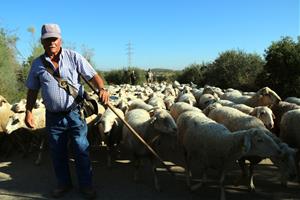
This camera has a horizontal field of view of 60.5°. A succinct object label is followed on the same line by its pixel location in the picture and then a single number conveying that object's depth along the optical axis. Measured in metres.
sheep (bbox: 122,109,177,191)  5.12
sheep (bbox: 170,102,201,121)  6.91
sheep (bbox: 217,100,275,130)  5.75
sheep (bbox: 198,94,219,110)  8.37
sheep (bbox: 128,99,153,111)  7.41
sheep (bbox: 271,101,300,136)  6.38
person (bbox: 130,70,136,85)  32.14
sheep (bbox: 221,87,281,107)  7.22
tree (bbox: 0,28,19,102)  12.70
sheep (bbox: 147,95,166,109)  8.26
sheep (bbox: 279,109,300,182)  5.24
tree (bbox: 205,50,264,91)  21.10
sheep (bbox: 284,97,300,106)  7.33
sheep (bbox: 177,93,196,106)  8.87
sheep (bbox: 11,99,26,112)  6.97
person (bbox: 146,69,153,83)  30.64
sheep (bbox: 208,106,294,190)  4.90
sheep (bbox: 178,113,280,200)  4.20
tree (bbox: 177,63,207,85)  27.67
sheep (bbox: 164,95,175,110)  8.72
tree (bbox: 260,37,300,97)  13.51
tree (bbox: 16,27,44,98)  14.89
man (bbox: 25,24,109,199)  4.15
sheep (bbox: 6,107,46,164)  6.37
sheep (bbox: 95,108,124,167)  5.85
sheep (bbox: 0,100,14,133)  6.99
